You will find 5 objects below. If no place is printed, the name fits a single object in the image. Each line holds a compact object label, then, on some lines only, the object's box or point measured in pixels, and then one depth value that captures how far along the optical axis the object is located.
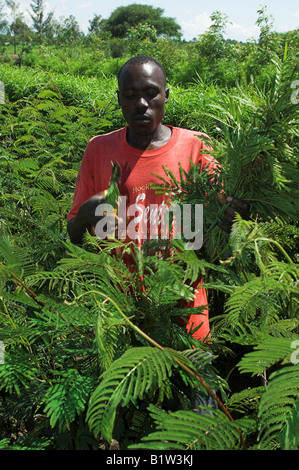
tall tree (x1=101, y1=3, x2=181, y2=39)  91.31
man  1.84
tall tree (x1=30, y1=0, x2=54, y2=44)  63.97
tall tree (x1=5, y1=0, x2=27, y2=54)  52.66
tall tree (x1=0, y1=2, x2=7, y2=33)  63.81
